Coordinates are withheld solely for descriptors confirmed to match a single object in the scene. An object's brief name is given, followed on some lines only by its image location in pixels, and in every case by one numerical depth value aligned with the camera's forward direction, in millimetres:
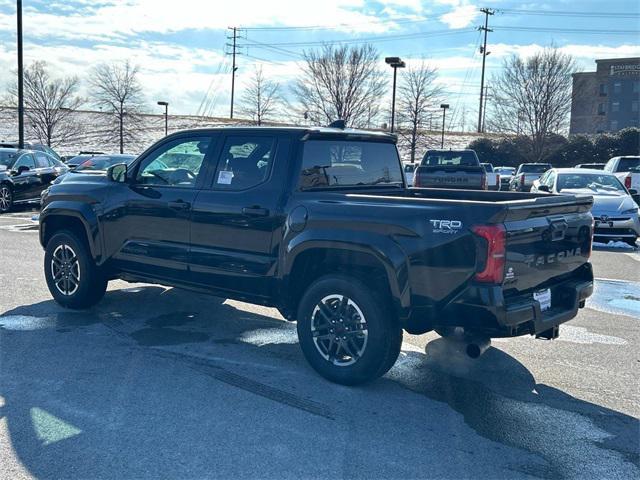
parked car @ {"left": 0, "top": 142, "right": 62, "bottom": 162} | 21797
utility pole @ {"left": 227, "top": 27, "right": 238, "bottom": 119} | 63469
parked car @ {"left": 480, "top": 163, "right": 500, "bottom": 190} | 24119
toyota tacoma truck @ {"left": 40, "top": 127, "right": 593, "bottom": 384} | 4273
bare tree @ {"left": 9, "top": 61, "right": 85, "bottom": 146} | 43812
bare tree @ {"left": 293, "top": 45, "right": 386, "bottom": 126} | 42406
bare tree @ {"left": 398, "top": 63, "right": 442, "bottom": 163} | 44653
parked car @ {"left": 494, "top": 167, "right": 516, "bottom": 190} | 34906
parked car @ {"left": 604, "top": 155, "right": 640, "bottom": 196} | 20334
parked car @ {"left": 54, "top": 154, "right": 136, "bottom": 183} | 19700
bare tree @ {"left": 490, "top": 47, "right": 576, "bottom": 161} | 44000
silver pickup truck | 15906
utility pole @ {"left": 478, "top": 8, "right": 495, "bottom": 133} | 70231
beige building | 66062
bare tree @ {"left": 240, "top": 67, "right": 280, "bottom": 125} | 49188
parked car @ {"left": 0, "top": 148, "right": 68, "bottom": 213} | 17297
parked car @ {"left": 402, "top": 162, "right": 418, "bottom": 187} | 25917
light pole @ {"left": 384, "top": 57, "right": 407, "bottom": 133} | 37469
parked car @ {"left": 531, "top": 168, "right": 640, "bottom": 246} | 12633
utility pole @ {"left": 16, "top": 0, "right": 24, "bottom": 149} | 25109
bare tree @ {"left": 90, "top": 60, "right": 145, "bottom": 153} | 45784
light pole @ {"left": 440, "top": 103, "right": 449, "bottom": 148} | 47009
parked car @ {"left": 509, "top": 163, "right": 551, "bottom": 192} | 23722
